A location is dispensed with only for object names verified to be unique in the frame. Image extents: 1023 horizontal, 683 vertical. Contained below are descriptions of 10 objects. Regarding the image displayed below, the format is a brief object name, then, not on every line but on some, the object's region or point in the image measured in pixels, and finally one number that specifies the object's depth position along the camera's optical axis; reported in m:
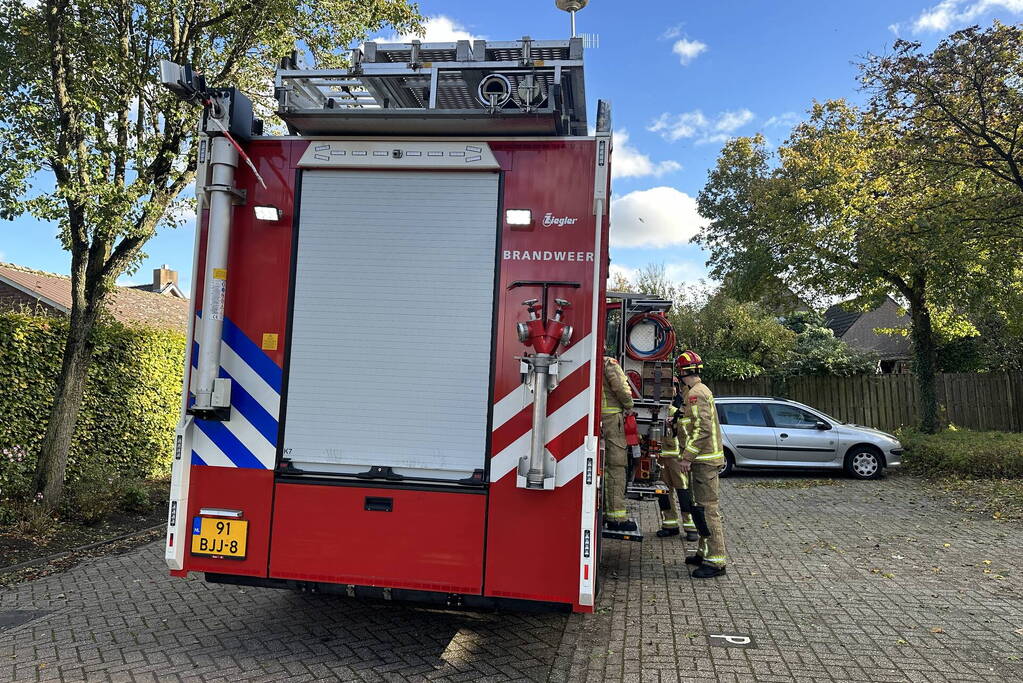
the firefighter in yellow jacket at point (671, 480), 7.34
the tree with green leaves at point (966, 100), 9.48
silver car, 12.46
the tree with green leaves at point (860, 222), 10.76
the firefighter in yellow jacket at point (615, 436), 6.26
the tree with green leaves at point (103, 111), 6.90
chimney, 34.09
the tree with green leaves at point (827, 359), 20.78
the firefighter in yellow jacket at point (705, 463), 6.08
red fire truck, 3.71
